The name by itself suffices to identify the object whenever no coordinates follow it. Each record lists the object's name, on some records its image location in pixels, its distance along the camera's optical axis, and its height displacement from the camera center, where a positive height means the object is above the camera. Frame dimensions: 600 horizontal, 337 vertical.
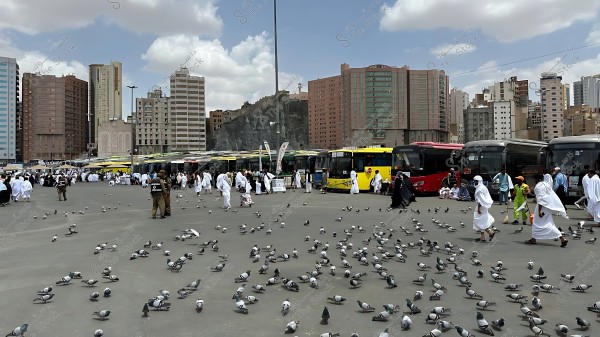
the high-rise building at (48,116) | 125.94 +14.48
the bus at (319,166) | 29.57 +0.20
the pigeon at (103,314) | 5.37 -1.62
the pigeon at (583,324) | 4.86 -1.58
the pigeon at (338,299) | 5.90 -1.61
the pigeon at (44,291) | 6.18 -1.55
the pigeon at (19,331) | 4.79 -1.60
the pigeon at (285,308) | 5.48 -1.59
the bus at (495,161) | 21.94 +0.34
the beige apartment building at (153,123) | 128.75 +12.87
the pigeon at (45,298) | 6.04 -1.61
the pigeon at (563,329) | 4.73 -1.59
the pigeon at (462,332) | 4.53 -1.55
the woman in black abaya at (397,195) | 18.12 -0.99
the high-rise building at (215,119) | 182.38 +19.36
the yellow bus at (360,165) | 28.17 +0.23
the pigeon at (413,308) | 5.43 -1.58
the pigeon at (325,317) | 5.21 -1.61
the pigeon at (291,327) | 4.88 -1.61
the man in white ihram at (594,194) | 12.67 -0.72
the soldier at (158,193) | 15.50 -0.76
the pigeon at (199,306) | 5.67 -1.61
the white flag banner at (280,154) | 28.98 +0.94
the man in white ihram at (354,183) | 27.06 -0.79
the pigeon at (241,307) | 5.58 -1.60
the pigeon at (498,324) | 4.93 -1.60
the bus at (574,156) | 18.94 +0.50
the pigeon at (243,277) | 7.01 -1.58
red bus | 25.06 +0.26
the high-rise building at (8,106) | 122.56 +16.74
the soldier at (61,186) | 25.20 -0.83
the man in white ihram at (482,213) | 10.47 -1.00
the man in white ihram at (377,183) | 27.17 -0.80
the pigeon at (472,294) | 6.06 -1.59
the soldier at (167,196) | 16.34 -0.91
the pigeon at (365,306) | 5.53 -1.59
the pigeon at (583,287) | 6.25 -1.55
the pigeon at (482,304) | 5.57 -1.58
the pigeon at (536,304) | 5.53 -1.56
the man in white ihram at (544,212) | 9.88 -0.91
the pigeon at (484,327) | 4.80 -1.59
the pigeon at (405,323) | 4.94 -1.59
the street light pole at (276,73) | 29.55 +6.17
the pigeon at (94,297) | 6.15 -1.62
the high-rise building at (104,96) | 156.62 +24.61
